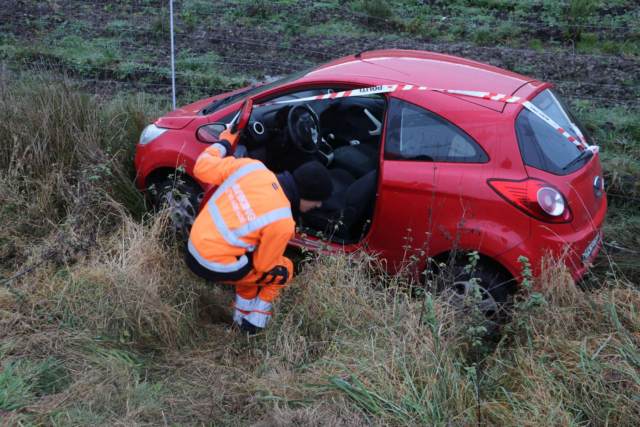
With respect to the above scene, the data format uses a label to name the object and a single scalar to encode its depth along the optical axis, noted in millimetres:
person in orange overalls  2875
